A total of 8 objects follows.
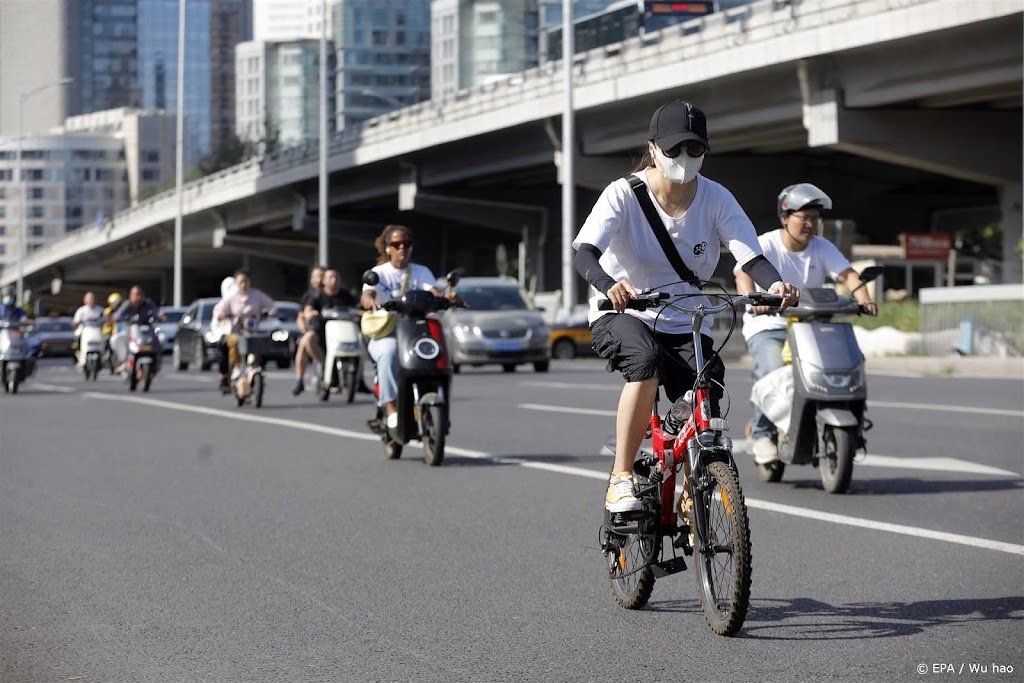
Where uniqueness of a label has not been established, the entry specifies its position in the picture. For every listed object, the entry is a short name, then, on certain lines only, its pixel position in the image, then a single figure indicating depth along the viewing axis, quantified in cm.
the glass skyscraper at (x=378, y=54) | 18450
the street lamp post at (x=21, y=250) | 9341
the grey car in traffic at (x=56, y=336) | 5959
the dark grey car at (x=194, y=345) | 3703
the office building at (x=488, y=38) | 17500
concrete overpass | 3753
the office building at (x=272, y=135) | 16175
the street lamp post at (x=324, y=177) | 6400
